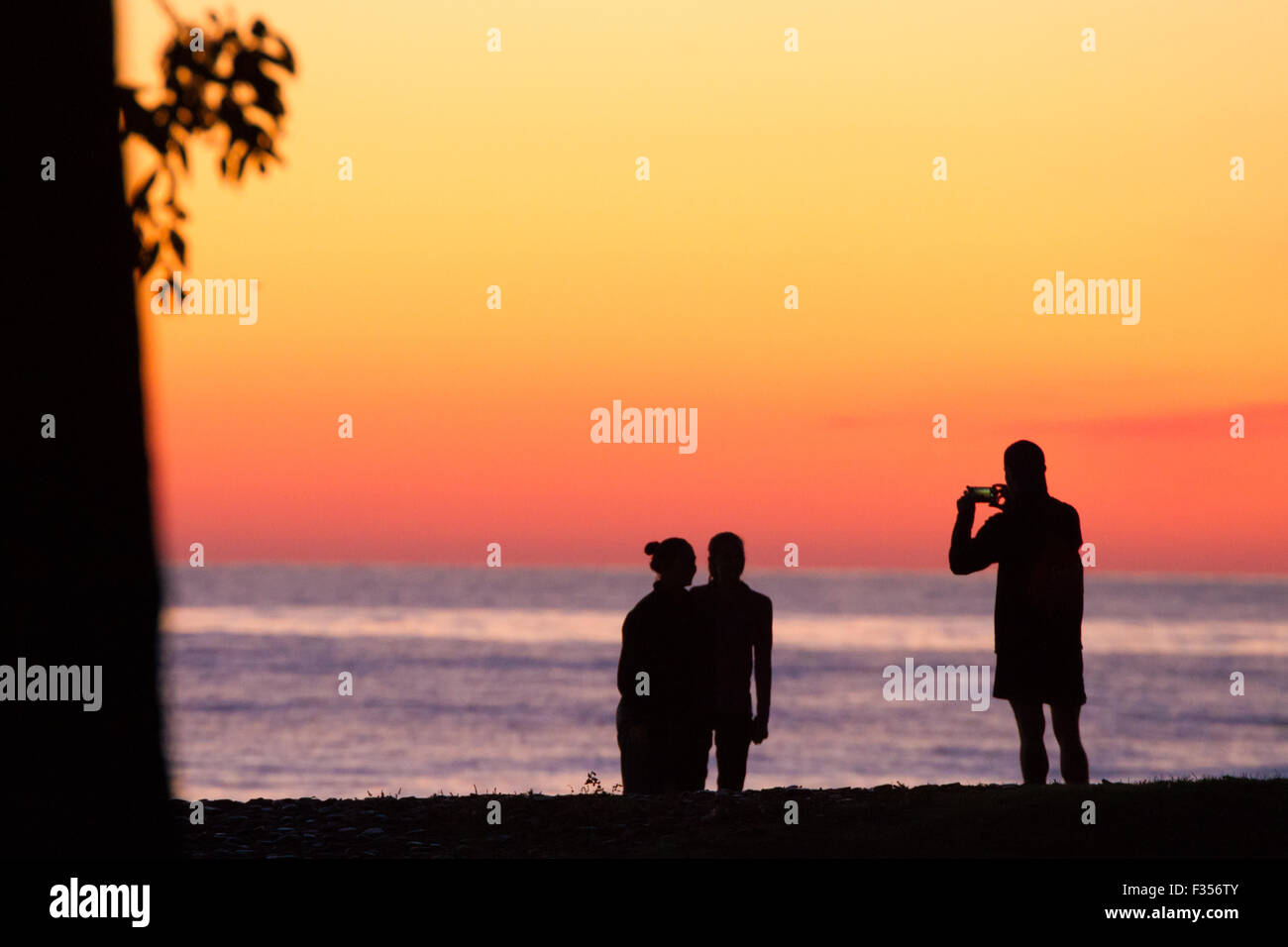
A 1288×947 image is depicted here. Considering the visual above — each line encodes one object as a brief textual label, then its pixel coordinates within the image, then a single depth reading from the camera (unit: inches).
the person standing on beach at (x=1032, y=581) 681.0
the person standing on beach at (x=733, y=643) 794.2
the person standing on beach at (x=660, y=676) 761.0
